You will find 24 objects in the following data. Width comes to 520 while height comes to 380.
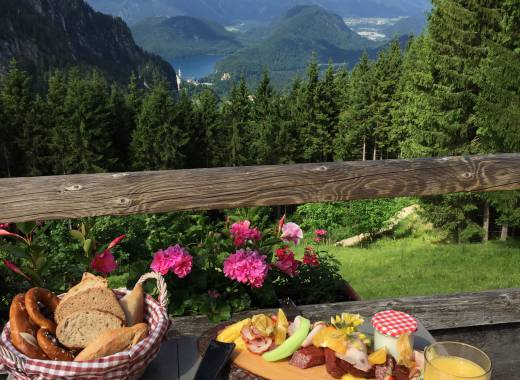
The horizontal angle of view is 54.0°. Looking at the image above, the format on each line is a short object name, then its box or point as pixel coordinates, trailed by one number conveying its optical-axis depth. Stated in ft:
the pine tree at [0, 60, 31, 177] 132.87
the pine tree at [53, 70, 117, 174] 135.95
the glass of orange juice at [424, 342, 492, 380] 4.23
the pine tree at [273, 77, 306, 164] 142.41
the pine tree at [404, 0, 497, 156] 61.31
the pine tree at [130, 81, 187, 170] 142.20
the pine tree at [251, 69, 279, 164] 142.10
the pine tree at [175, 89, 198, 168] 149.69
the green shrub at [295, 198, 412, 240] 85.76
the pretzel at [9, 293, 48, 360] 4.23
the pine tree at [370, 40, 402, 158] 128.47
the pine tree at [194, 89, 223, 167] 153.79
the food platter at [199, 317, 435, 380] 4.67
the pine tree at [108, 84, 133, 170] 151.64
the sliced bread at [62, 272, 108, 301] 4.62
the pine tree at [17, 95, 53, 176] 135.64
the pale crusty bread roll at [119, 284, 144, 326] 4.80
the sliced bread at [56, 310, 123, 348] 4.38
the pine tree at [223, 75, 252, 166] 149.48
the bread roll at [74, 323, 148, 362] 4.15
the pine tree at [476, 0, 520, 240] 48.08
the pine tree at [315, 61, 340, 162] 142.82
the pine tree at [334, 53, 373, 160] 133.39
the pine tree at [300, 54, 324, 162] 141.90
